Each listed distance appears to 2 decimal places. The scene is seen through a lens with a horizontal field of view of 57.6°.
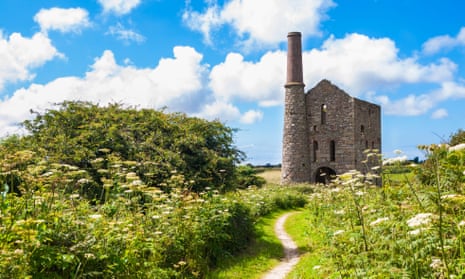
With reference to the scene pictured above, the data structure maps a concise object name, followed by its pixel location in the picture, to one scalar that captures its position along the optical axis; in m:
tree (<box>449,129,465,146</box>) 18.16
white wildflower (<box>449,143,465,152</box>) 4.90
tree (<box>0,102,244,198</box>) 12.27
